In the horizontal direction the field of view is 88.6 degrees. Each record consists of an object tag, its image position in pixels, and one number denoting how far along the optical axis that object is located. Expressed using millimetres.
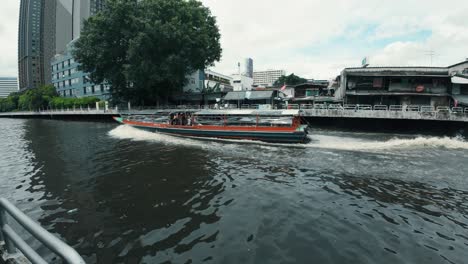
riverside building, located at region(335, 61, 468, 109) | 28953
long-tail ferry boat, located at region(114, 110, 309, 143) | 17297
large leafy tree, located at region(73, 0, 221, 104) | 34500
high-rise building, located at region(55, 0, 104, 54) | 104238
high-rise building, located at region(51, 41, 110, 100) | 66750
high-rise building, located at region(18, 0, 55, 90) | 127375
